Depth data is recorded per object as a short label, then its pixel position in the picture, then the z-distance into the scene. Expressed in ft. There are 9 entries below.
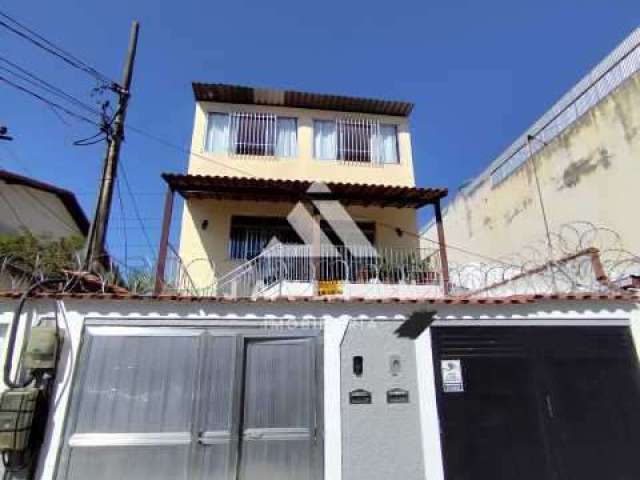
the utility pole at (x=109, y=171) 22.79
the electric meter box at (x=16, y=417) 13.82
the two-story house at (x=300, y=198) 32.78
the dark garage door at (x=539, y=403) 16.06
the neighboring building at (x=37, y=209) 42.47
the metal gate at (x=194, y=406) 15.05
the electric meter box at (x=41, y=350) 14.89
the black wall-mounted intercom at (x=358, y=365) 16.67
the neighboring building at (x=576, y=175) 34.32
